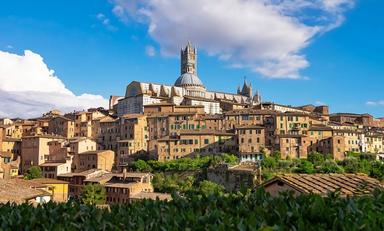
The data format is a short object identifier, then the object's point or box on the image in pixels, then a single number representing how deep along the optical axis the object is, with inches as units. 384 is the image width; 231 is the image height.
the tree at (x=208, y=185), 2025.1
